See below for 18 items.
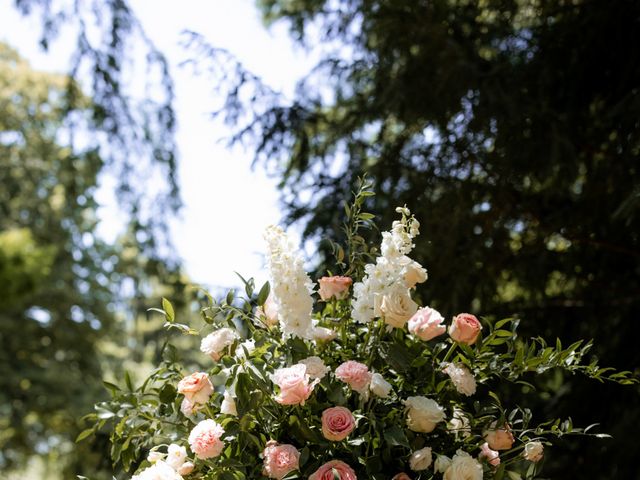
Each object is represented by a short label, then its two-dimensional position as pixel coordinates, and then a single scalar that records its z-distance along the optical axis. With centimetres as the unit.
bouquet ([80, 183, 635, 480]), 144
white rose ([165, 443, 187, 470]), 151
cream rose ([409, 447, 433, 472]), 142
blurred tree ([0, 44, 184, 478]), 988
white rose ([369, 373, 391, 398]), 146
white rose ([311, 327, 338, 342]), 154
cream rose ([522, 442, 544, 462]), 148
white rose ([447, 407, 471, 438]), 156
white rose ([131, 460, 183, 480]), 145
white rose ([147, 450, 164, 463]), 157
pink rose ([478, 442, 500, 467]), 151
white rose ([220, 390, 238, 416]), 150
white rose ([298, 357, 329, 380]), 146
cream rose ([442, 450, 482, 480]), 139
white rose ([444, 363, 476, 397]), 150
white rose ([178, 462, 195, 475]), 149
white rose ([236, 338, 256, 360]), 154
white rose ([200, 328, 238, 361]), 156
